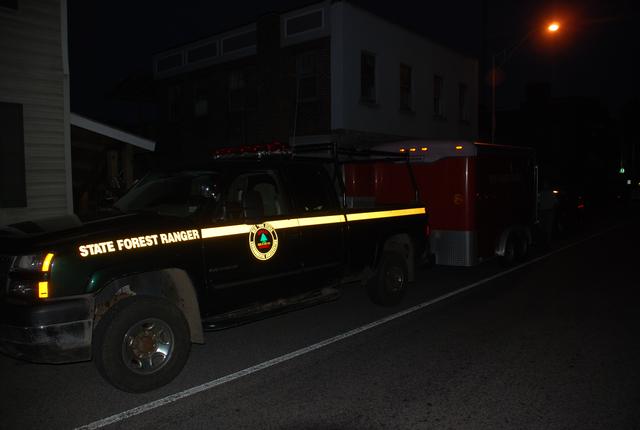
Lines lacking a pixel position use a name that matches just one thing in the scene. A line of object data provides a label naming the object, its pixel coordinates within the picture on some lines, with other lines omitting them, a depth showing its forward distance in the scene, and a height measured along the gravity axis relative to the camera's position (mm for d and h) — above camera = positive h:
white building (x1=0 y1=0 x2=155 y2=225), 10055 +1465
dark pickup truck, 4355 -674
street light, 18517 +4335
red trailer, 10211 -5
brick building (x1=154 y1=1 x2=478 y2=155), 18406 +4077
